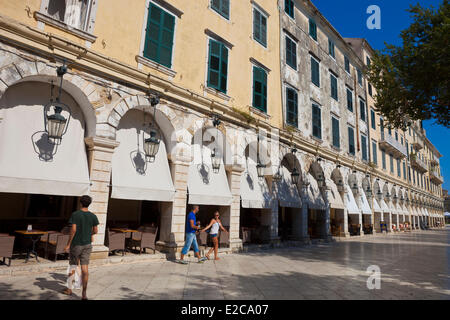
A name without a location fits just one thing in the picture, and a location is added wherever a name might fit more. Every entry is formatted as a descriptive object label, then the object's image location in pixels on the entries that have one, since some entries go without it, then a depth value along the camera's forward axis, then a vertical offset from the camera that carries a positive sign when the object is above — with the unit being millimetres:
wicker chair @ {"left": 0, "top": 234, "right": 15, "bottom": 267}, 5940 -926
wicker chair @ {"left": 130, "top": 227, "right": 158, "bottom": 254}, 8508 -1014
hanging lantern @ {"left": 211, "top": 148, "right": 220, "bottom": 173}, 10570 +1737
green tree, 9445 +5263
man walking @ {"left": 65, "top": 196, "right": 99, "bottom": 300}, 4953 -644
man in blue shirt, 8164 -749
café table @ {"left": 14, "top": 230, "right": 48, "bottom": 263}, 6873 -836
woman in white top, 8765 -678
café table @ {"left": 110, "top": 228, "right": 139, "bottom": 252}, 8976 -841
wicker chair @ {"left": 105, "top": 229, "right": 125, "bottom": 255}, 7801 -988
